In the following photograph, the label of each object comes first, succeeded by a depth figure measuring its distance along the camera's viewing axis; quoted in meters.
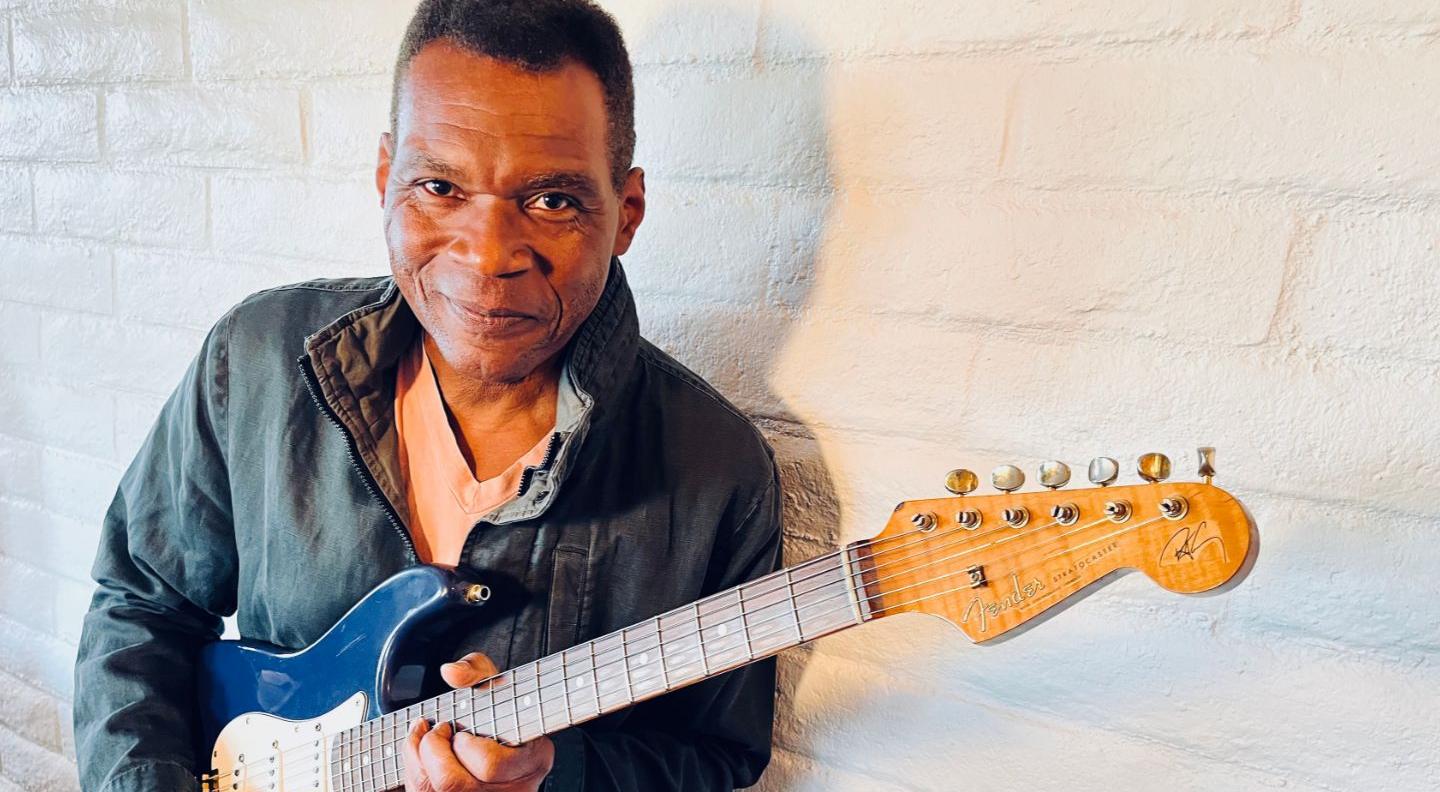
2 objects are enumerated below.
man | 0.87
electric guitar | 0.65
